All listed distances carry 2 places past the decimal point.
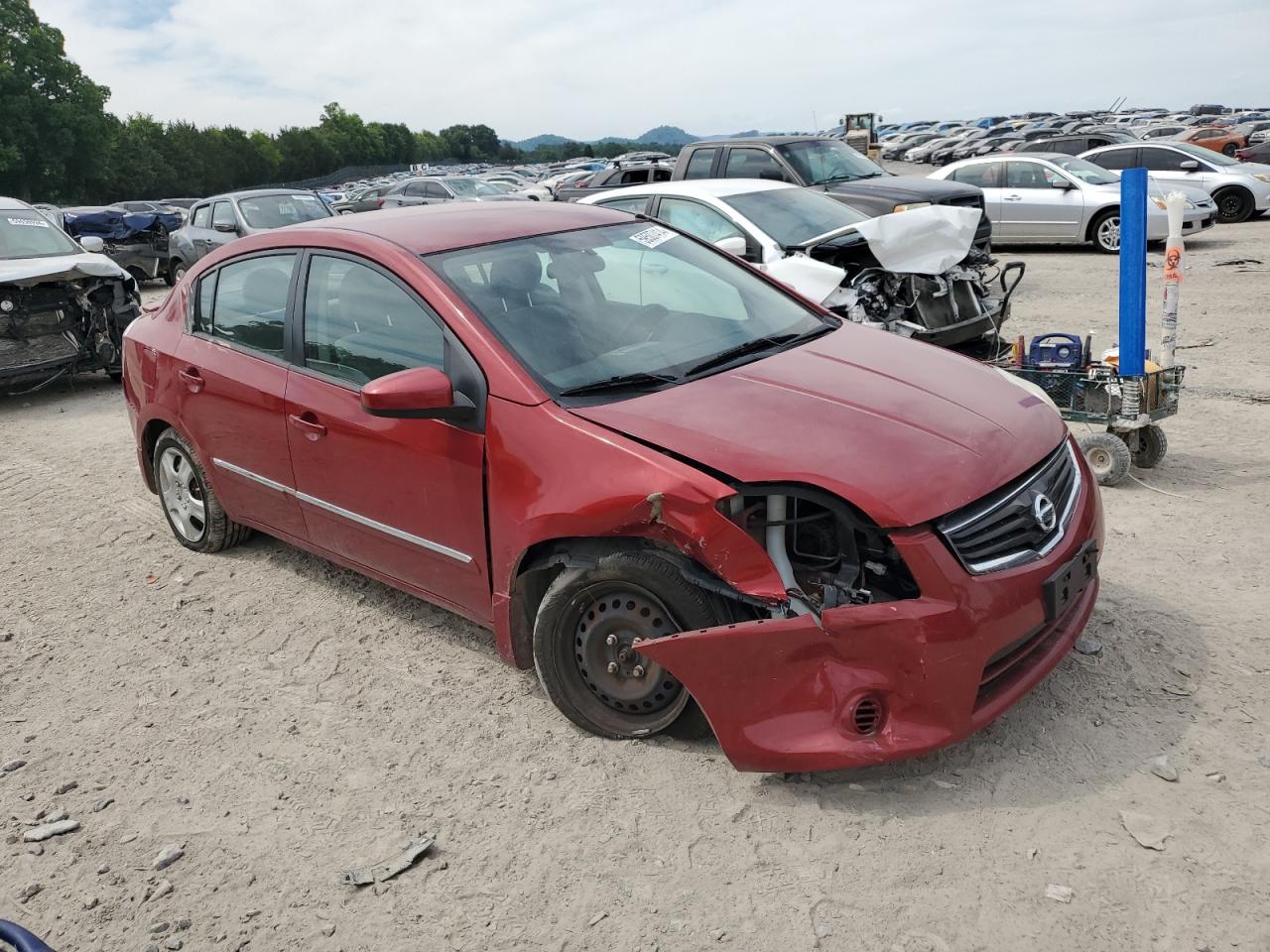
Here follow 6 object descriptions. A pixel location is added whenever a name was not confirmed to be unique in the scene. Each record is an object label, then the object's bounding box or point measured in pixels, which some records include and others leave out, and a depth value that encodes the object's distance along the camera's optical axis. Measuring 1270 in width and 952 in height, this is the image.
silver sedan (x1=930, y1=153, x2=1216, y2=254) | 15.19
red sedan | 2.91
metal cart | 5.43
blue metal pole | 5.15
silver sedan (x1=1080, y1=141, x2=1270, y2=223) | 17.41
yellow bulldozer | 25.64
